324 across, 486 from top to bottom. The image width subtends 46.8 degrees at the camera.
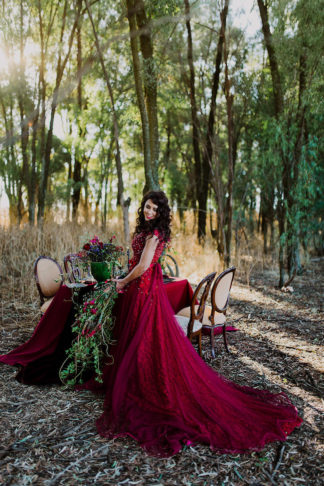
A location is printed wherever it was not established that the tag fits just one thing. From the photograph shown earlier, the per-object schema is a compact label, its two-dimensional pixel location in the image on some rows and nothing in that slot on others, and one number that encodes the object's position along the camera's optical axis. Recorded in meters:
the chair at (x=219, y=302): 3.60
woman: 2.26
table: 3.22
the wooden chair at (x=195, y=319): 3.36
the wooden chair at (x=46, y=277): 4.14
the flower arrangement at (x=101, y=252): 3.03
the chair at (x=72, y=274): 3.81
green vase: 3.06
